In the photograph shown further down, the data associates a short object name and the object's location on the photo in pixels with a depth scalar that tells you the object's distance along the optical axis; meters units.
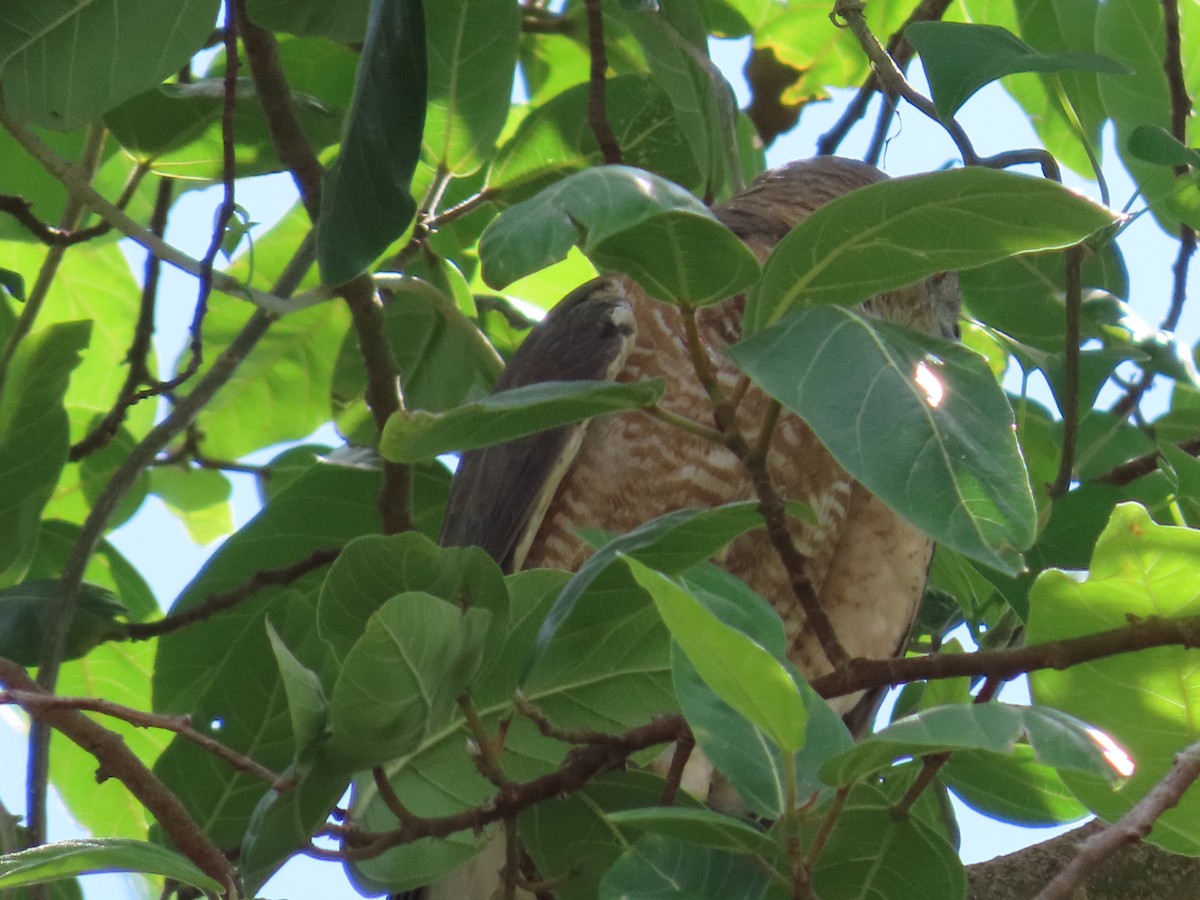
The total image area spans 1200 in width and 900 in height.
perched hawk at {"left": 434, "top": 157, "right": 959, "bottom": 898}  6.78
